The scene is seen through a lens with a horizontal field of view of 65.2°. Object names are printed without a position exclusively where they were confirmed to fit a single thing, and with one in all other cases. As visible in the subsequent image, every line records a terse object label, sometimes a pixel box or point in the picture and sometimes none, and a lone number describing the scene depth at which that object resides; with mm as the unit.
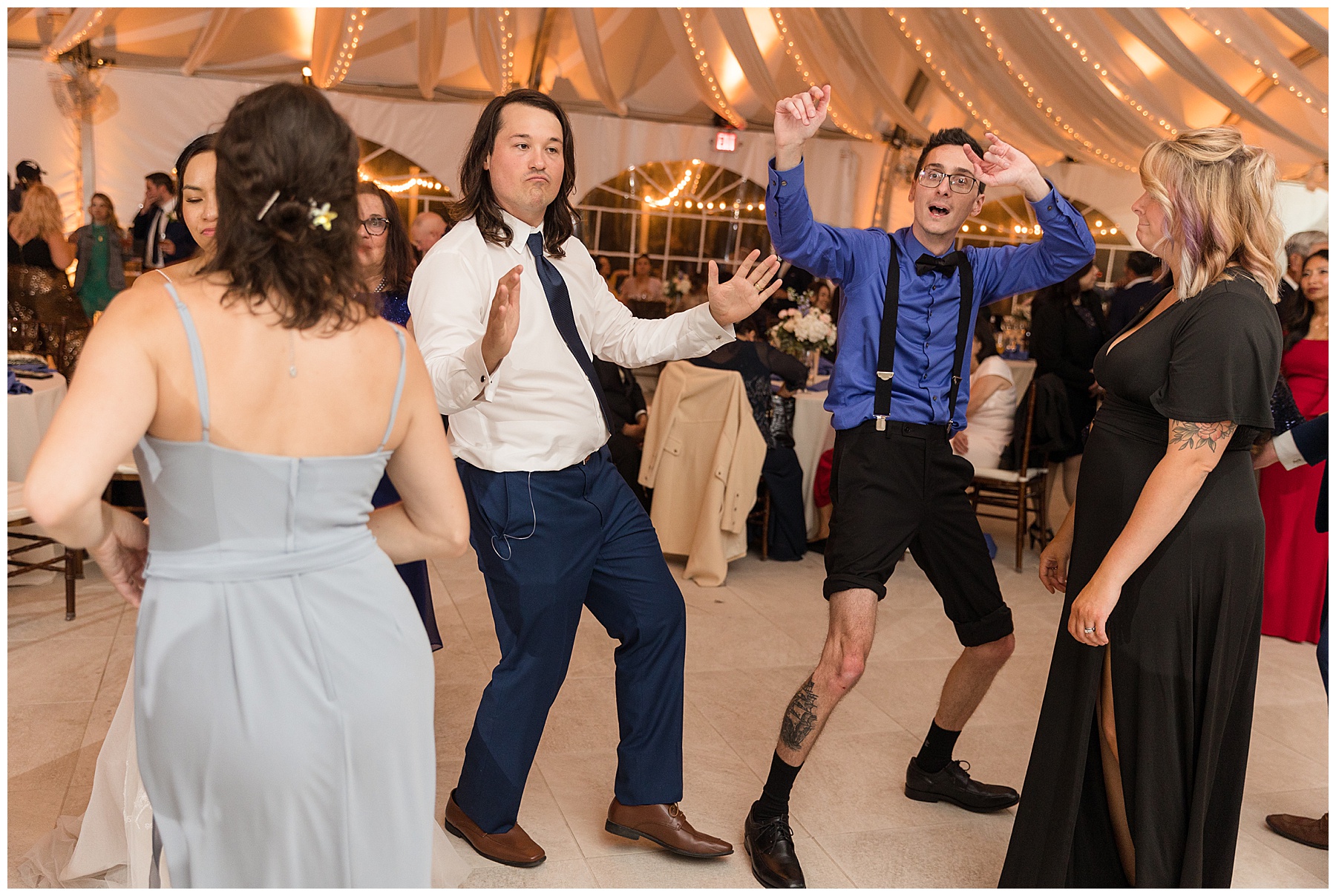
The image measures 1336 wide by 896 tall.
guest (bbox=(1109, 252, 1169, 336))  6230
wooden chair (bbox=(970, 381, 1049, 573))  5273
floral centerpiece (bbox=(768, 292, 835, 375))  5734
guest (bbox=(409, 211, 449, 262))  4371
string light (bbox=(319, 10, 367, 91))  8258
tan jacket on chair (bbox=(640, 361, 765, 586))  4824
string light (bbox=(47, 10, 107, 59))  8565
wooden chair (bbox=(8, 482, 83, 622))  3551
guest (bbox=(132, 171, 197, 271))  7879
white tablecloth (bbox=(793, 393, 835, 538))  5359
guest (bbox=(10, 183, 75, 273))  6793
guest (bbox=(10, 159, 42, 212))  7581
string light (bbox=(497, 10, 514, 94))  8461
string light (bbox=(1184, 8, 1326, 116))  5895
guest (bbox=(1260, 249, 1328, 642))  4188
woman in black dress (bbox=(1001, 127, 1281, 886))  1923
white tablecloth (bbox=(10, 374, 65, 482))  4070
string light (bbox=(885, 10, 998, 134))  7898
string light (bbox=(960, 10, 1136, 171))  8125
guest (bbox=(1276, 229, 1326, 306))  4180
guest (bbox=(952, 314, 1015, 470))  5359
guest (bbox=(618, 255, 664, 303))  9727
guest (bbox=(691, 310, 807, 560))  5148
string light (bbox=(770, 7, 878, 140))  8125
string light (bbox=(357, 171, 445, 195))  10705
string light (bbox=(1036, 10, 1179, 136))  7064
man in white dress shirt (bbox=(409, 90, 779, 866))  2244
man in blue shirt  2434
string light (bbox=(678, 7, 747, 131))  8589
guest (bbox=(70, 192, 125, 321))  7543
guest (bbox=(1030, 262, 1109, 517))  5746
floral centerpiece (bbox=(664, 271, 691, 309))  7898
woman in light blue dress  1252
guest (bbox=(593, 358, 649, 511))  5371
